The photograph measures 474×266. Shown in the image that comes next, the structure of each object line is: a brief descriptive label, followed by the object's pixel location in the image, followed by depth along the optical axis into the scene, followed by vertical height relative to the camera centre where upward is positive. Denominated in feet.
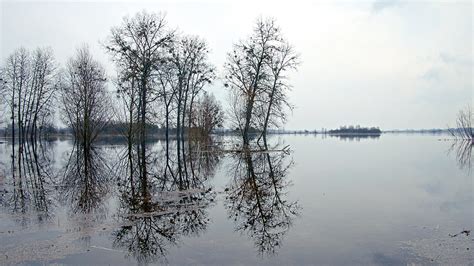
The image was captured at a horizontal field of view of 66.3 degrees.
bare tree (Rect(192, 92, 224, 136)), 140.26 +6.90
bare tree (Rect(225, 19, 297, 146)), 107.55 +16.99
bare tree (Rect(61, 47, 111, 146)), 104.73 +10.80
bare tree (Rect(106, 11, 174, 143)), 97.54 +20.87
